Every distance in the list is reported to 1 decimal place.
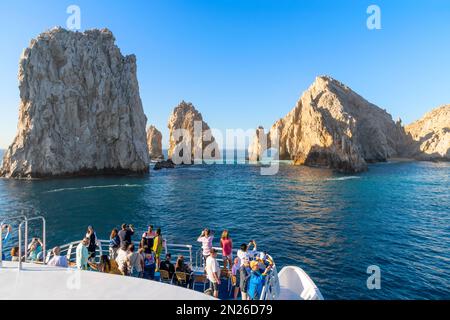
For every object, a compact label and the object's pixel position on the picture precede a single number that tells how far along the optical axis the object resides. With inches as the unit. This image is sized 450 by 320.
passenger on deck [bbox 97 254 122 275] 385.1
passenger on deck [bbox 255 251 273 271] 310.5
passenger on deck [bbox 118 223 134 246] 450.5
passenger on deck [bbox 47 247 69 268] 355.6
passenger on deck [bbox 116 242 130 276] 357.4
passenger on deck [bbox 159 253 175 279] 378.9
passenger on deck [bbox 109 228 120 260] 455.9
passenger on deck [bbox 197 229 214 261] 435.2
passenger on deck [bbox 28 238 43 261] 415.8
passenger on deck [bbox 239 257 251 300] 310.5
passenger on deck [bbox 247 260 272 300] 291.4
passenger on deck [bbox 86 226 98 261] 450.3
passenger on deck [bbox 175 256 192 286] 378.4
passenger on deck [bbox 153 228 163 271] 425.8
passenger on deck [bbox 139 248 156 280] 394.6
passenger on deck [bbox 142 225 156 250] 445.1
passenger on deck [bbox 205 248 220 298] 341.1
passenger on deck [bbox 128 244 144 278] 358.0
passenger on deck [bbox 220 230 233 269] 417.4
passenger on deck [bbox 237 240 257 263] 366.6
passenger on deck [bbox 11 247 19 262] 399.2
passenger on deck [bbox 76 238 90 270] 360.5
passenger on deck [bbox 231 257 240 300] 377.0
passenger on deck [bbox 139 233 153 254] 404.8
